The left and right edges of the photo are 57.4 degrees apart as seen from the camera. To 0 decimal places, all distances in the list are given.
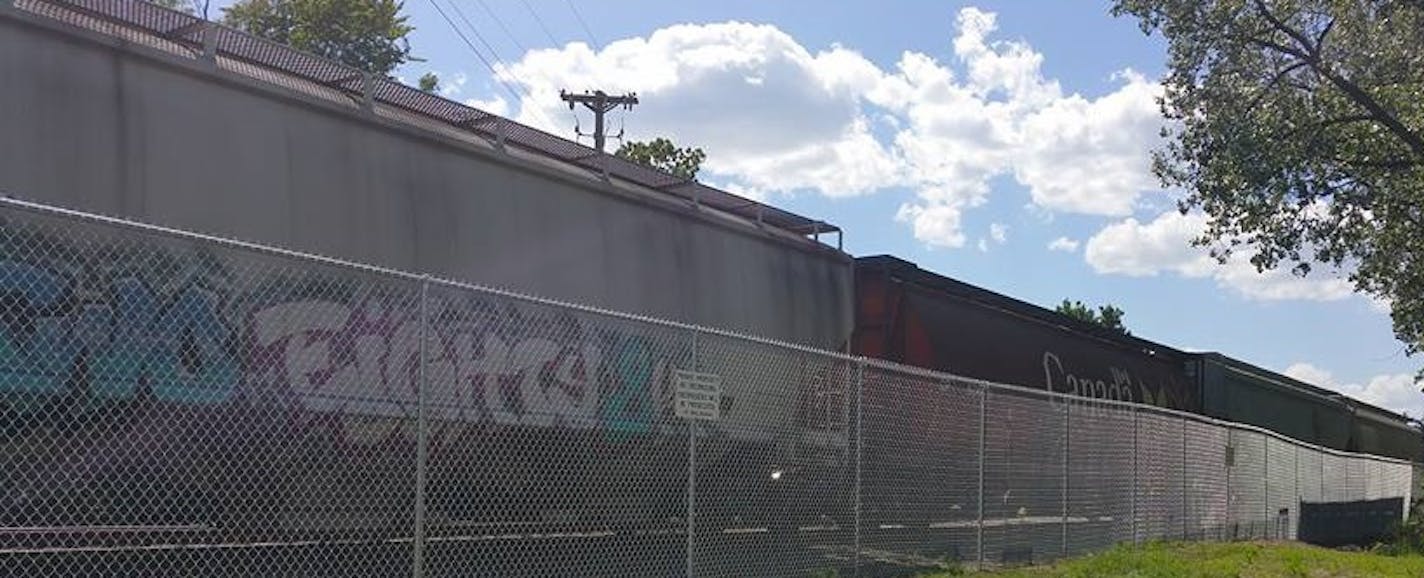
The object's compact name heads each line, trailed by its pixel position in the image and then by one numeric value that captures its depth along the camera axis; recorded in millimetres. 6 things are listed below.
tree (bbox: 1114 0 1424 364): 19469
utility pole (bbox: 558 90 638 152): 40281
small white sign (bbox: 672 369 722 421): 8367
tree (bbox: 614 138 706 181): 44438
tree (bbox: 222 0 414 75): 44438
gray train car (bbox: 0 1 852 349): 7234
